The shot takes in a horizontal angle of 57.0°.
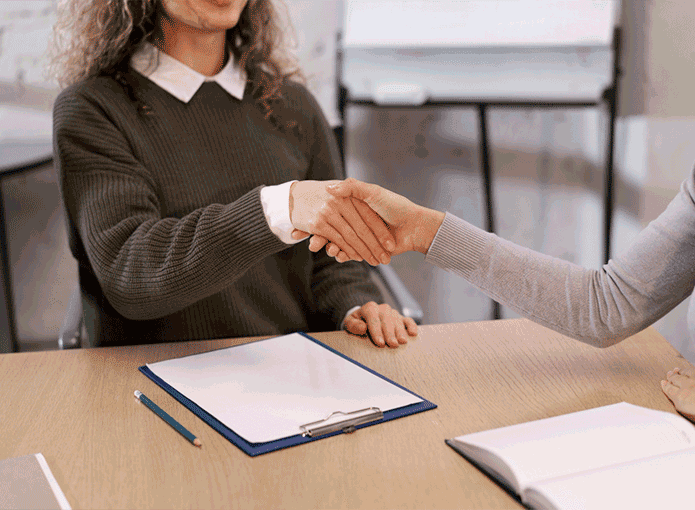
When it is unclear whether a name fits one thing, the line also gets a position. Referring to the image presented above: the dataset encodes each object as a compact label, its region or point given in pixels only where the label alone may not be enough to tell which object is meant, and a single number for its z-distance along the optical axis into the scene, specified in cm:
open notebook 52
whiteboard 194
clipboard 68
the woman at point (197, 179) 94
